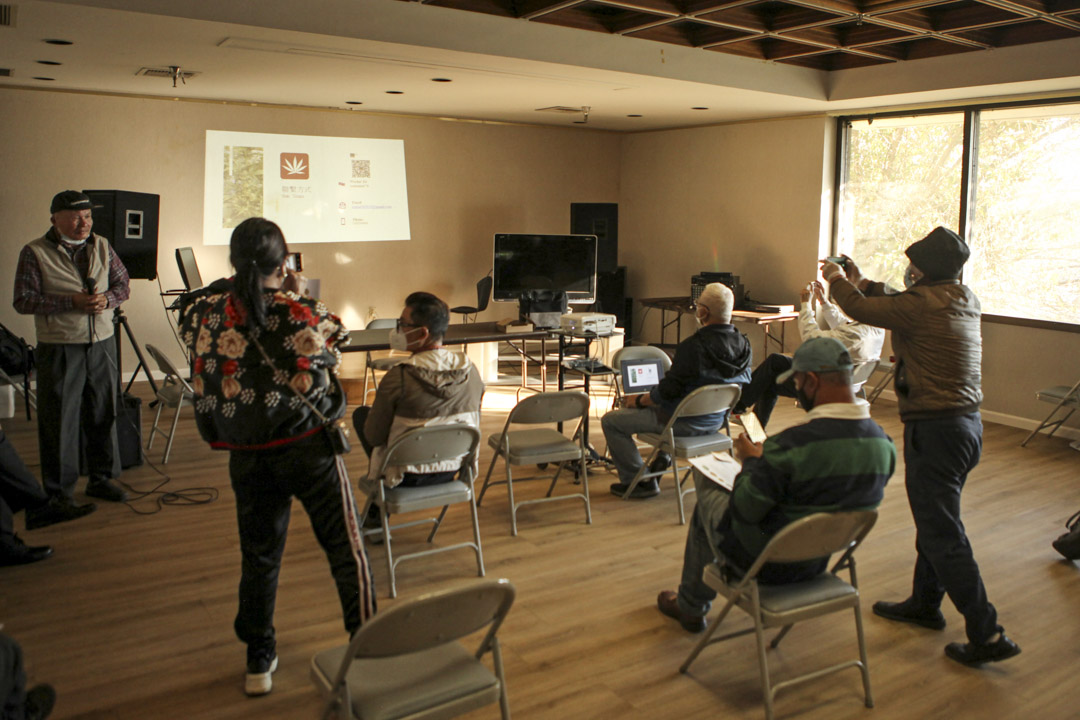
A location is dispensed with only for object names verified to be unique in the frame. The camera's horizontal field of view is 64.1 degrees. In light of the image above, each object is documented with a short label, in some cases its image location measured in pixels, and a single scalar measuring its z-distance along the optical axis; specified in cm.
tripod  494
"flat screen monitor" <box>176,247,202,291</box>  726
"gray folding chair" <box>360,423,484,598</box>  351
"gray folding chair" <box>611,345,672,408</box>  511
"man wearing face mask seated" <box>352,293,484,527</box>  366
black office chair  899
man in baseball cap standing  438
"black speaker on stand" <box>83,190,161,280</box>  533
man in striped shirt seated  258
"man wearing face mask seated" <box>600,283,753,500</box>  454
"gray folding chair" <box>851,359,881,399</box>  564
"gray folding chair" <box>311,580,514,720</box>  193
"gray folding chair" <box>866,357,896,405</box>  714
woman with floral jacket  256
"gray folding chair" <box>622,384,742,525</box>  437
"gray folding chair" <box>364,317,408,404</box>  689
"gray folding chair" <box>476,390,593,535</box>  423
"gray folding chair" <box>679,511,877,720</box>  256
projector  598
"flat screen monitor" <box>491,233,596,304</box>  763
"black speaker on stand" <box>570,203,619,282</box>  947
